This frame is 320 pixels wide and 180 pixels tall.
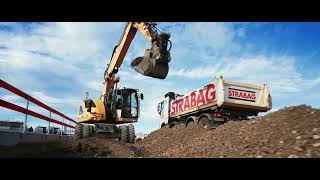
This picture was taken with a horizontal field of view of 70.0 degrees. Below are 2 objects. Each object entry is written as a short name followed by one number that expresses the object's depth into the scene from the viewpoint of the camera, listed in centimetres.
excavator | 1261
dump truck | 1279
